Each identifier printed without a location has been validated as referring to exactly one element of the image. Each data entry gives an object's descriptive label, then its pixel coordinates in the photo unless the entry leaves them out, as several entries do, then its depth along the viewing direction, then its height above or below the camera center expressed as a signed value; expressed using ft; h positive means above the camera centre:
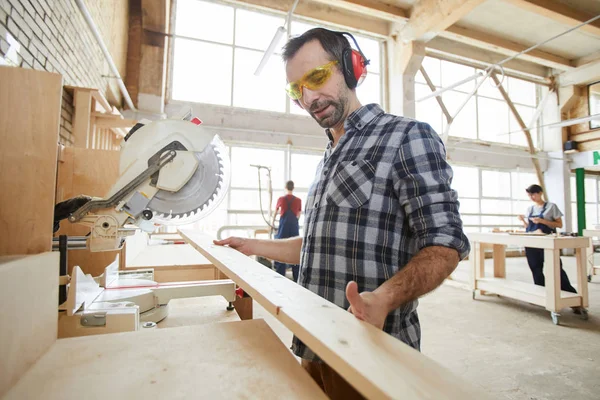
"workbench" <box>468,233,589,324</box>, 10.31 -2.14
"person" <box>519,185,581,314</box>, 13.09 -0.17
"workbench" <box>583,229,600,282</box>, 17.80 -2.66
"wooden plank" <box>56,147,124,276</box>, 6.85 +0.71
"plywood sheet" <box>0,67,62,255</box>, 2.38 +0.41
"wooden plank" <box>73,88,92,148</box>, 8.63 +2.60
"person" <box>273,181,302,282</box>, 16.05 -0.13
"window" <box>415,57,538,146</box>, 26.53 +10.13
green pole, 20.40 +1.63
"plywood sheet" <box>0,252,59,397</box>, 1.85 -0.68
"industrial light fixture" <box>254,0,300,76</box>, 14.35 +7.92
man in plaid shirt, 2.54 +0.08
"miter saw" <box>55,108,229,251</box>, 3.57 +0.31
